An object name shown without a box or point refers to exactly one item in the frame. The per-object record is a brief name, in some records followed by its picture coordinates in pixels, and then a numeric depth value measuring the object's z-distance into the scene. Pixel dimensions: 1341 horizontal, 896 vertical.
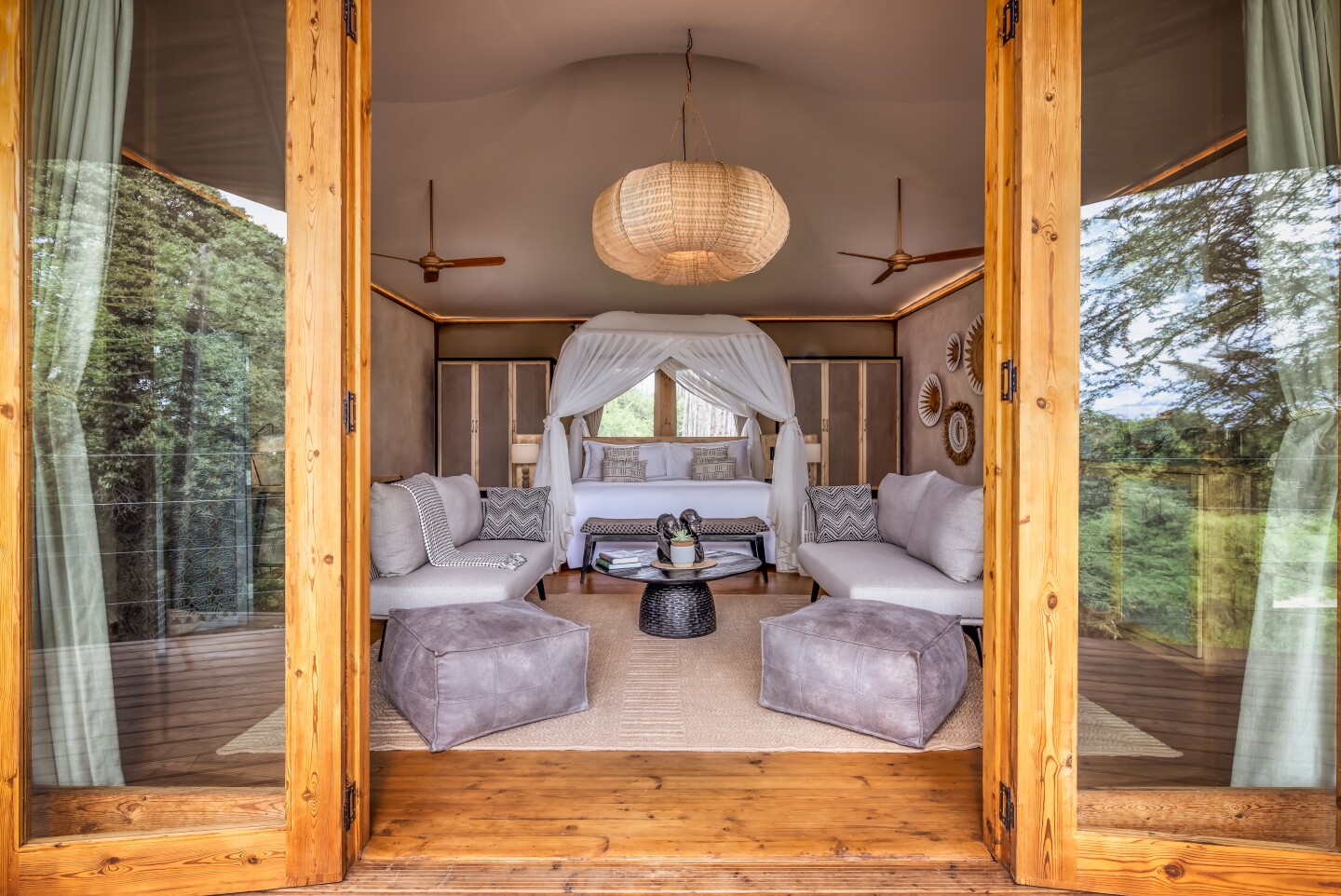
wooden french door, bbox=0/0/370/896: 1.54
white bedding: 5.85
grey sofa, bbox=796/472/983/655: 3.08
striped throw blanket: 3.45
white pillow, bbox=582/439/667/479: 6.87
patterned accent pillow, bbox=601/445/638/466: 6.81
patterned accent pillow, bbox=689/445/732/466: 6.73
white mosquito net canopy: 5.98
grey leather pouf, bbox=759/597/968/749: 2.38
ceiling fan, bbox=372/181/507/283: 4.64
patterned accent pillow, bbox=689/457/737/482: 6.61
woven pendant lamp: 3.13
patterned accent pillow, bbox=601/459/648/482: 6.64
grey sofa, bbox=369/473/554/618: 3.09
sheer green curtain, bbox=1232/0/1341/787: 1.56
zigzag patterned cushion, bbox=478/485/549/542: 4.23
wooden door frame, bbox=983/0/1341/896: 1.53
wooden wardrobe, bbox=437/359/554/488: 7.61
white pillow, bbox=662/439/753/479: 6.89
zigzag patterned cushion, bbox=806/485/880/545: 4.21
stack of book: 3.68
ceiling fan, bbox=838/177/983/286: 4.50
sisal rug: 2.38
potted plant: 3.66
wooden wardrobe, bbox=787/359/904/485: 7.63
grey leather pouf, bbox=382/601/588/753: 2.37
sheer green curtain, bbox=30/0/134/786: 1.56
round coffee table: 3.55
